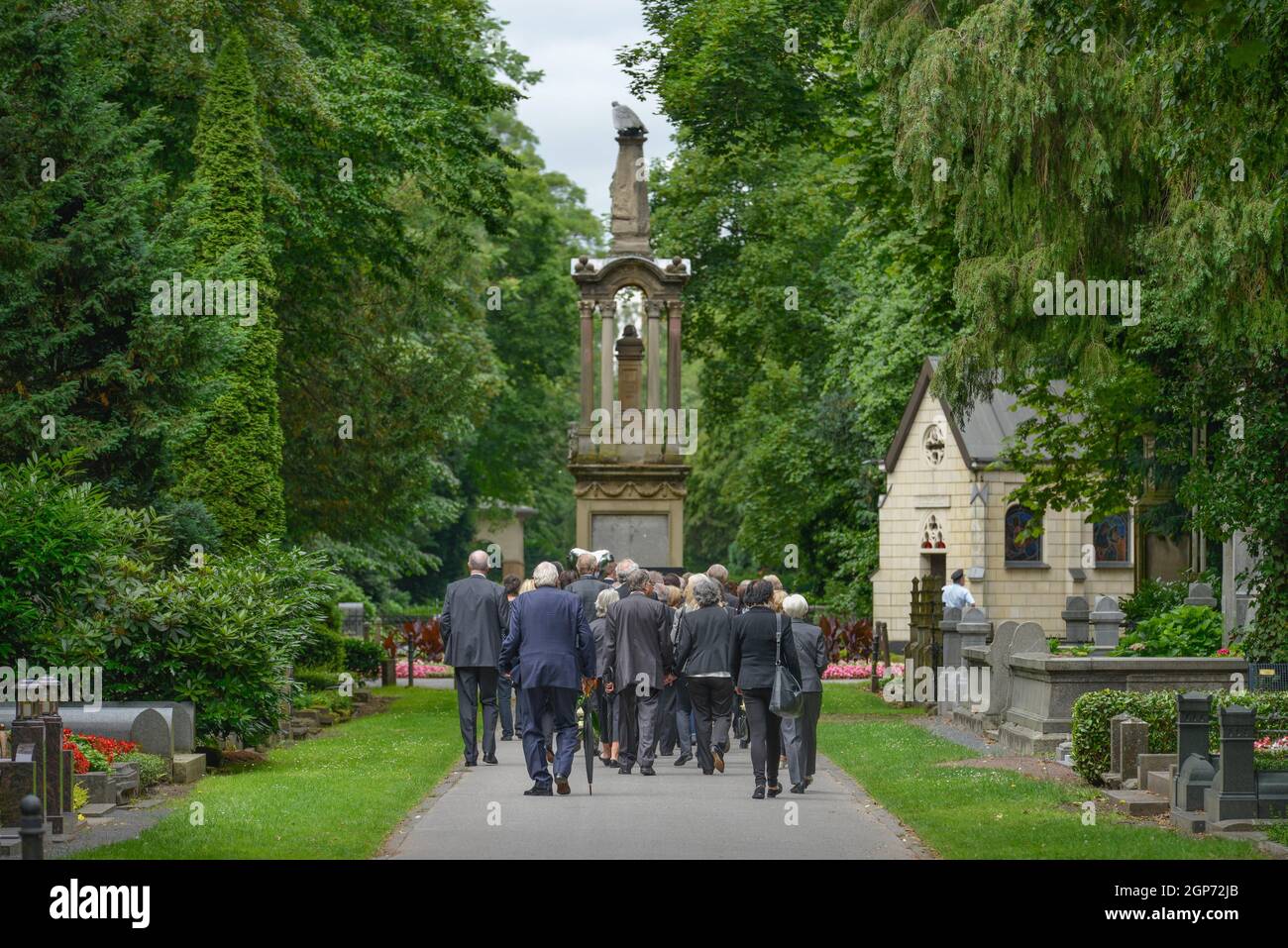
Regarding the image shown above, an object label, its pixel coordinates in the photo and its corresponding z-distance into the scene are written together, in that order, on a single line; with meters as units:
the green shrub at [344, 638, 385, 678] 32.84
